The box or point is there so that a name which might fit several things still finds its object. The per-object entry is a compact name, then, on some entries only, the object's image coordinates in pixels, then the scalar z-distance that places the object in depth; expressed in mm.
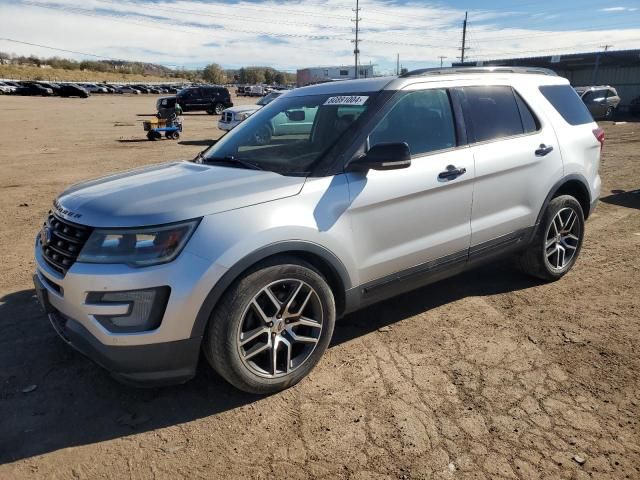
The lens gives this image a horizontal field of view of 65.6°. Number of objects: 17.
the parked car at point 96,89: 73438
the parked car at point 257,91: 68812
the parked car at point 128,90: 75775
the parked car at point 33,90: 57844
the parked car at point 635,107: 29406
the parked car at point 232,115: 16812
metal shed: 34812
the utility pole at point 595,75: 34525
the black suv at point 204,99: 34219
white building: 69388
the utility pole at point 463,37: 63725
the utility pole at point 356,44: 72062
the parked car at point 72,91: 55688
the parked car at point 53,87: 57688
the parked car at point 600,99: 24250
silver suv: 2572
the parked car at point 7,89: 58281
